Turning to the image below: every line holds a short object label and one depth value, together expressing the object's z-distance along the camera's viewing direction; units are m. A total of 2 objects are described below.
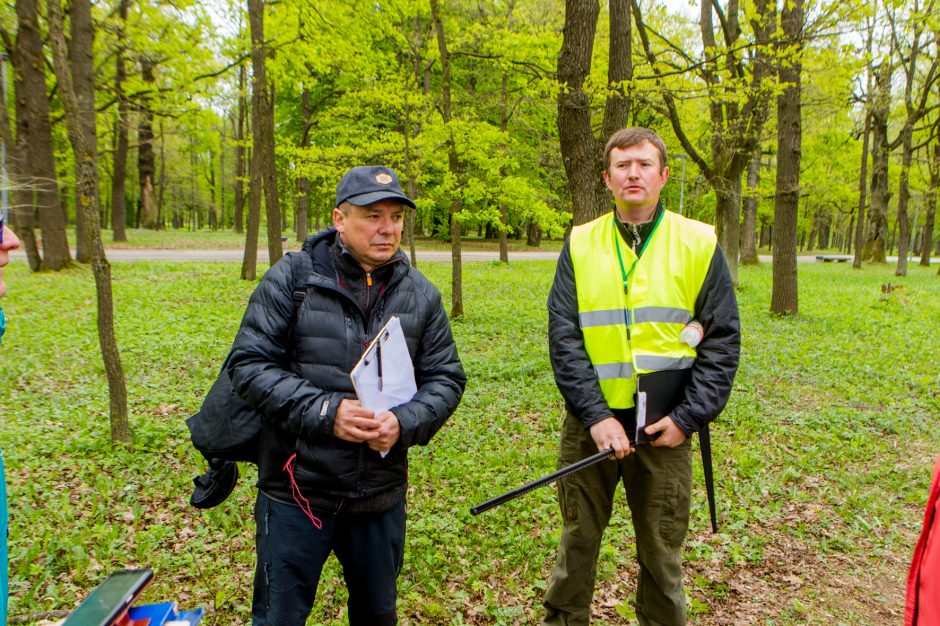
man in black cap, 2.17
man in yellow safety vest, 2.59
